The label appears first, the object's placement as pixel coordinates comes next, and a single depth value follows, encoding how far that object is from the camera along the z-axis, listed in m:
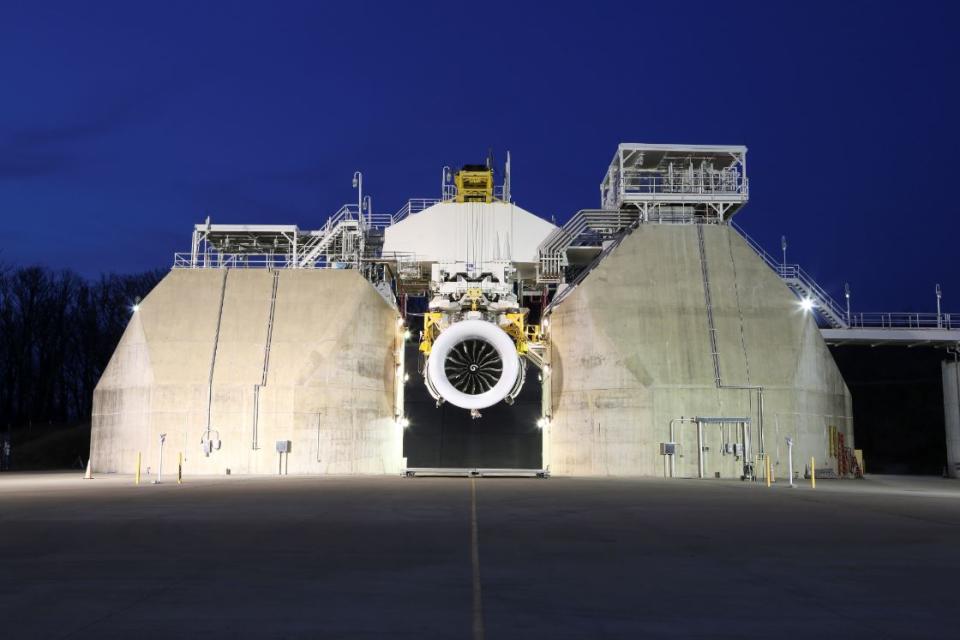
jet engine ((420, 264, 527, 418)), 37.94
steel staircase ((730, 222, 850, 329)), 43.56
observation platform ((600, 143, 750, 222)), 43.25
